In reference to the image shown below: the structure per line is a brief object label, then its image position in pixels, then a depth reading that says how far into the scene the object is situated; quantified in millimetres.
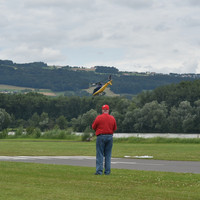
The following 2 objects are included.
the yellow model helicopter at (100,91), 65338
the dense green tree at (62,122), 144125
